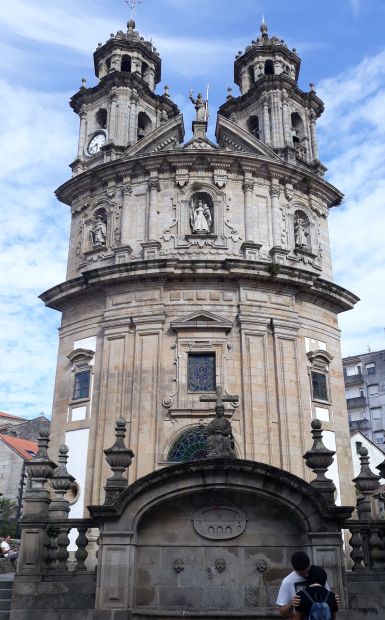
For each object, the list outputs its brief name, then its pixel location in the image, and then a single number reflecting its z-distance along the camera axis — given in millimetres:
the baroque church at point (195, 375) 10562
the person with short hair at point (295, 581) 6818
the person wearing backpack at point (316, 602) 6289
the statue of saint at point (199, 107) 25688
